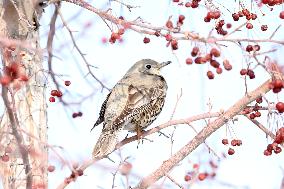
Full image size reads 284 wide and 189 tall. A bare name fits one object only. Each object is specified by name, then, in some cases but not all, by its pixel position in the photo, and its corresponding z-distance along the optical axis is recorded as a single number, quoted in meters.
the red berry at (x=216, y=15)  9.88
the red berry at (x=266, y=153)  9.48
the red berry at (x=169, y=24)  8.30
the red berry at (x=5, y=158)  9.55
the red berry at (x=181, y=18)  9.82
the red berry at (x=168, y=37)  8.34
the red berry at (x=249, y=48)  8.05
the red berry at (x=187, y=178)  9.40
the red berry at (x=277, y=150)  9.41
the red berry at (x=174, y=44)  8.29
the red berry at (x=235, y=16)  10.55
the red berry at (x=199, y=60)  8.12
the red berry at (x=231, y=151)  10.16
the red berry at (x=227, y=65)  7.89
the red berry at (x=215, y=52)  7.88
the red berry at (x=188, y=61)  8.68
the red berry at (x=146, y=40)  10.39
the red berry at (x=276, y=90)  7.69
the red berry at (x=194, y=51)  8.19
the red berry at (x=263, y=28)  10.61
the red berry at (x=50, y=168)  8.30
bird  12.23
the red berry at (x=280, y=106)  8.49
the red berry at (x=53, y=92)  11.11
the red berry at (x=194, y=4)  10.59
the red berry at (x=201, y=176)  9.09
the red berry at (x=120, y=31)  9.55
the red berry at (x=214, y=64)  8.07
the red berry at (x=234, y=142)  10.02
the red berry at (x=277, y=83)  7.61
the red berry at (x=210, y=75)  8.67
